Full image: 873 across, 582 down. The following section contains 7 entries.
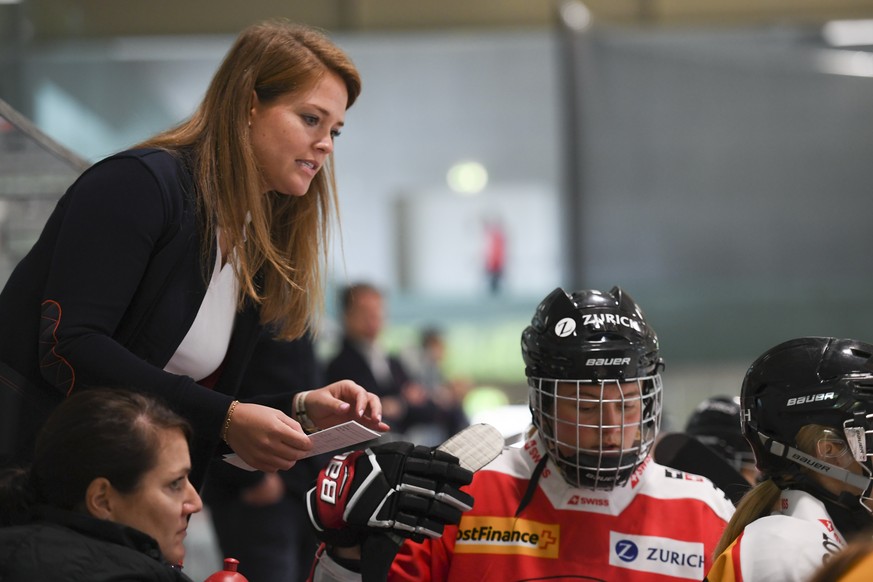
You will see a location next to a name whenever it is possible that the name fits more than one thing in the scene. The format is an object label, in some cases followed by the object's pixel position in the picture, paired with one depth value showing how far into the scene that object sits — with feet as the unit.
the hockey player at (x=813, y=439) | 12.65
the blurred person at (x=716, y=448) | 17.49
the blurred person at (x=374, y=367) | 37.70
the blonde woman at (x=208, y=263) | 12.52
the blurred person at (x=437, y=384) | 49.85
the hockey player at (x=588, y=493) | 14.08
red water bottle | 11.39
